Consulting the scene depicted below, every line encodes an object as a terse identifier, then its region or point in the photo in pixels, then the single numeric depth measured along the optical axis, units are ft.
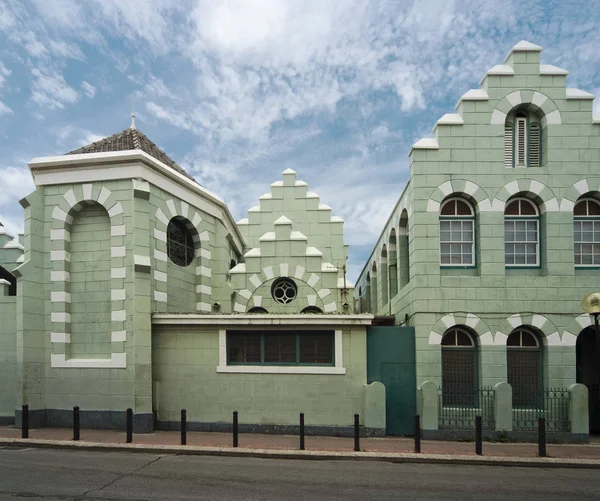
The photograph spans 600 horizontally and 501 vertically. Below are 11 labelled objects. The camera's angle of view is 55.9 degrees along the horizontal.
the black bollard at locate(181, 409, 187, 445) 45.34
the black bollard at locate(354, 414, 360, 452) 43.88
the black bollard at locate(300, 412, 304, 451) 44.39
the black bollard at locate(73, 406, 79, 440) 46.06
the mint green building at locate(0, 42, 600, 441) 52.80
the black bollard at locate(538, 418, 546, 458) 43.60
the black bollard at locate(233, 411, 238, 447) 44.98
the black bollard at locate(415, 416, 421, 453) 43.80
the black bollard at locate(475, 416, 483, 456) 43.42
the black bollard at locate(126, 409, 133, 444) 45.50
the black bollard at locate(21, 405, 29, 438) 47.85
